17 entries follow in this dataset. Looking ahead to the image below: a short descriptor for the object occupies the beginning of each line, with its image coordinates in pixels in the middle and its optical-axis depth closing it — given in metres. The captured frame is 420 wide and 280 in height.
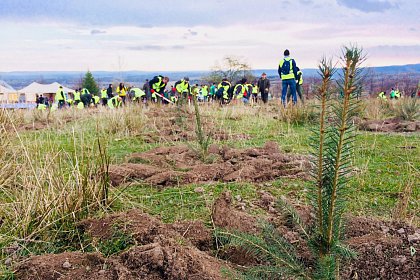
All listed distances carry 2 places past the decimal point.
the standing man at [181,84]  19.86
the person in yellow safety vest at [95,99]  33.59
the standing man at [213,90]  30.00
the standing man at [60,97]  28.58
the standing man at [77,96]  33.59
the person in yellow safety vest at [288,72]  13.98
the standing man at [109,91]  26.73
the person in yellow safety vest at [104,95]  28.18
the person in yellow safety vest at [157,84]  18.31
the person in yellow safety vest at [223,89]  24.10
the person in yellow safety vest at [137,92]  18.30
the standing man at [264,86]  19.95
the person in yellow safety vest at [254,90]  27.66
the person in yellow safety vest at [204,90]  32.97
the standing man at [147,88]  20.93
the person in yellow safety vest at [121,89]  21.03
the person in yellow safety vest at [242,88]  21.20
